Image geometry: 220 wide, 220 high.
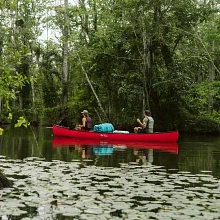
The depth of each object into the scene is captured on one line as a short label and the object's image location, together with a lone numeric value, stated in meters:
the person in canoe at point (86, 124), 21.06
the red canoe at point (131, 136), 18.94
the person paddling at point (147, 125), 19.63
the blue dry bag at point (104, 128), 20.23
